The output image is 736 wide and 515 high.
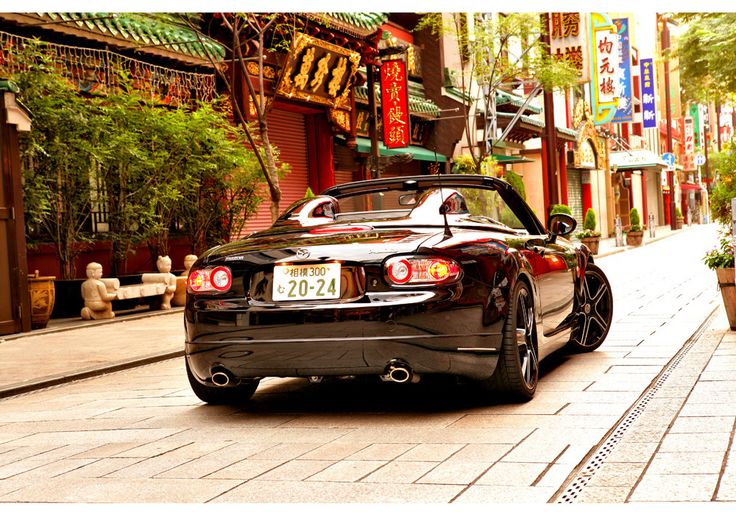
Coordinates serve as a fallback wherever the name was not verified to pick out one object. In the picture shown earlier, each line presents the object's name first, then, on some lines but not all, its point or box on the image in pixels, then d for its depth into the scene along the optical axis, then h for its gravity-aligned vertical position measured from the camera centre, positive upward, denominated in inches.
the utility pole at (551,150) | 1171.9 +87.7
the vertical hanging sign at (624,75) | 1872.5 +265.0
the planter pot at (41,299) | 531.8 -18.7
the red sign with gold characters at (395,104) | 1041.5 +132.0
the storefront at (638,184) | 2111.2 +100.1
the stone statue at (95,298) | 579.8 -21.7
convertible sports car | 216.5 -12.8
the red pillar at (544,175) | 1617.9 +84.6
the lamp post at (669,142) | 2269.3 +179.3
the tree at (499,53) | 1018.7 +178.8
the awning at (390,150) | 1101.7 +94.7
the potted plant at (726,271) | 369.7 -17.9
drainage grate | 158.6 -38.4
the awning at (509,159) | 1387.8 +95.6
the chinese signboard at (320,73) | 906.7 +152.2
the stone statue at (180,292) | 668.1 -24.4
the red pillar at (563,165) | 1742.6 +108.1
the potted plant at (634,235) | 1421.0 -12.7
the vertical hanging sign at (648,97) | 2447.1 +288.9
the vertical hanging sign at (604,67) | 1679.4 +255.3
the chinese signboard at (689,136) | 3408.0 +273.0
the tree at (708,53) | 1045.8 +167.9
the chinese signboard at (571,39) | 1419.8 +255.2
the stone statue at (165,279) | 639.1 -14.6
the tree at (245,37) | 791.7 +166.5
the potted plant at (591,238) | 1181.0 -11.3
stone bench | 580.4 -19.3
